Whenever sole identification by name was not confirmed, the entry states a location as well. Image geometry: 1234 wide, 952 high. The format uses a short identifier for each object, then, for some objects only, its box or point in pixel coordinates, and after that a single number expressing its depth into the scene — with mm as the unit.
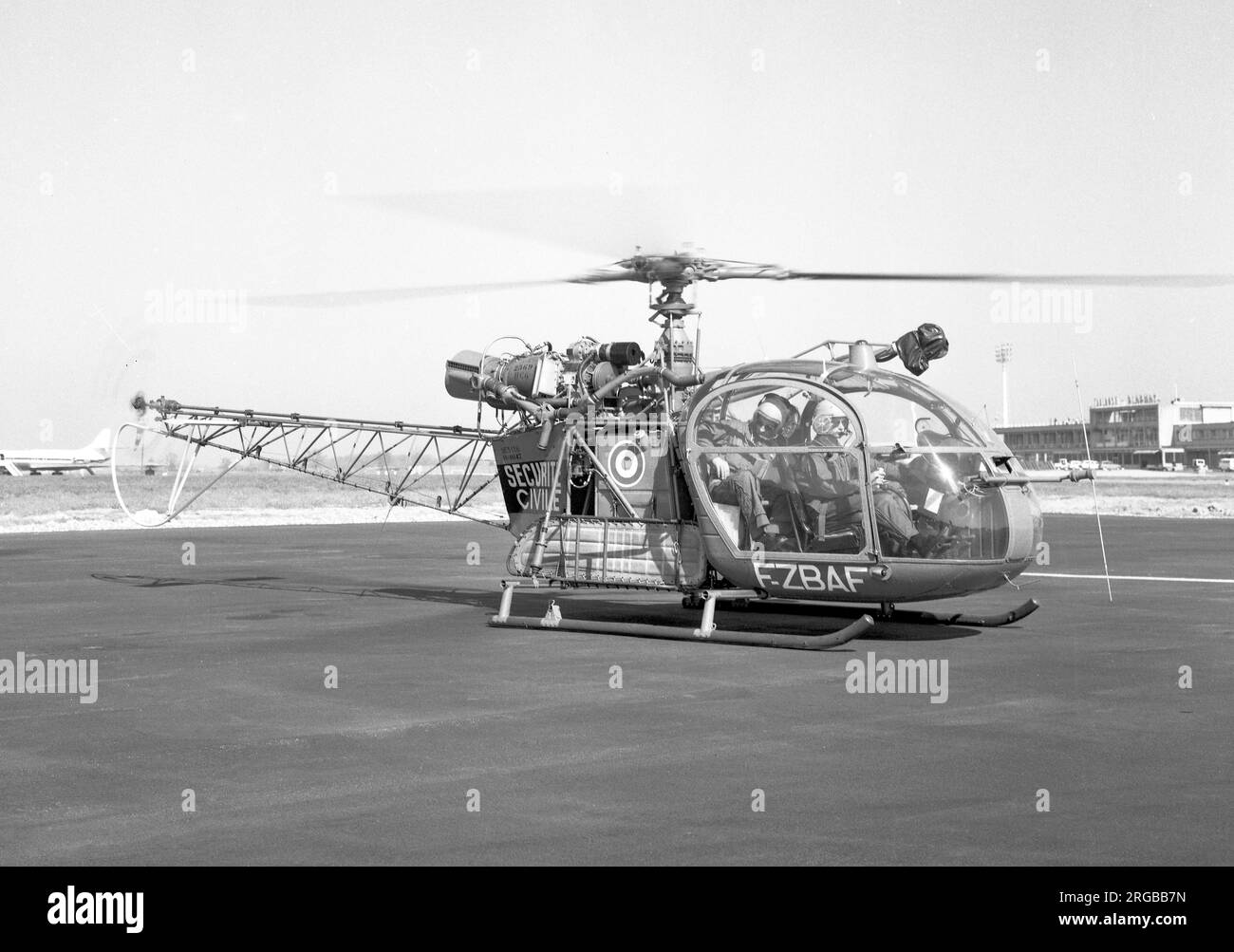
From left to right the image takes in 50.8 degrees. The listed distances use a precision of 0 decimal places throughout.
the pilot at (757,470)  14484
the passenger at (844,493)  13688
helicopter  13648
